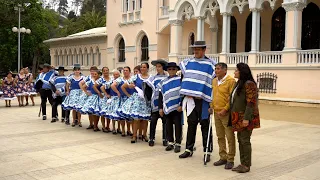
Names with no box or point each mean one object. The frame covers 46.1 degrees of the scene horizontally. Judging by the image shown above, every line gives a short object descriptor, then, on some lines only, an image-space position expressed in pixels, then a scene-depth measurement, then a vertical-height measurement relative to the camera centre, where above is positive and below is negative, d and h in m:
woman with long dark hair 6.43 -0.49
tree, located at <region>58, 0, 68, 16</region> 108.81 +21.42
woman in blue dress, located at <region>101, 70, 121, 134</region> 9.79 -0.55
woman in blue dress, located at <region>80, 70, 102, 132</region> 10.61 -0.57
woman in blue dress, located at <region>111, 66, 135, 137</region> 9.54 -0.15
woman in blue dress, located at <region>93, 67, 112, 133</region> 10.23 -0.21
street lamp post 27.82 +3.85
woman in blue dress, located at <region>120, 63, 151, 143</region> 9.12 -0.58
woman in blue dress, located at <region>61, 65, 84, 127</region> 11.55 -0.34
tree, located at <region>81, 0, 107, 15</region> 76.38 +15.59
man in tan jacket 6.93 -0.37
